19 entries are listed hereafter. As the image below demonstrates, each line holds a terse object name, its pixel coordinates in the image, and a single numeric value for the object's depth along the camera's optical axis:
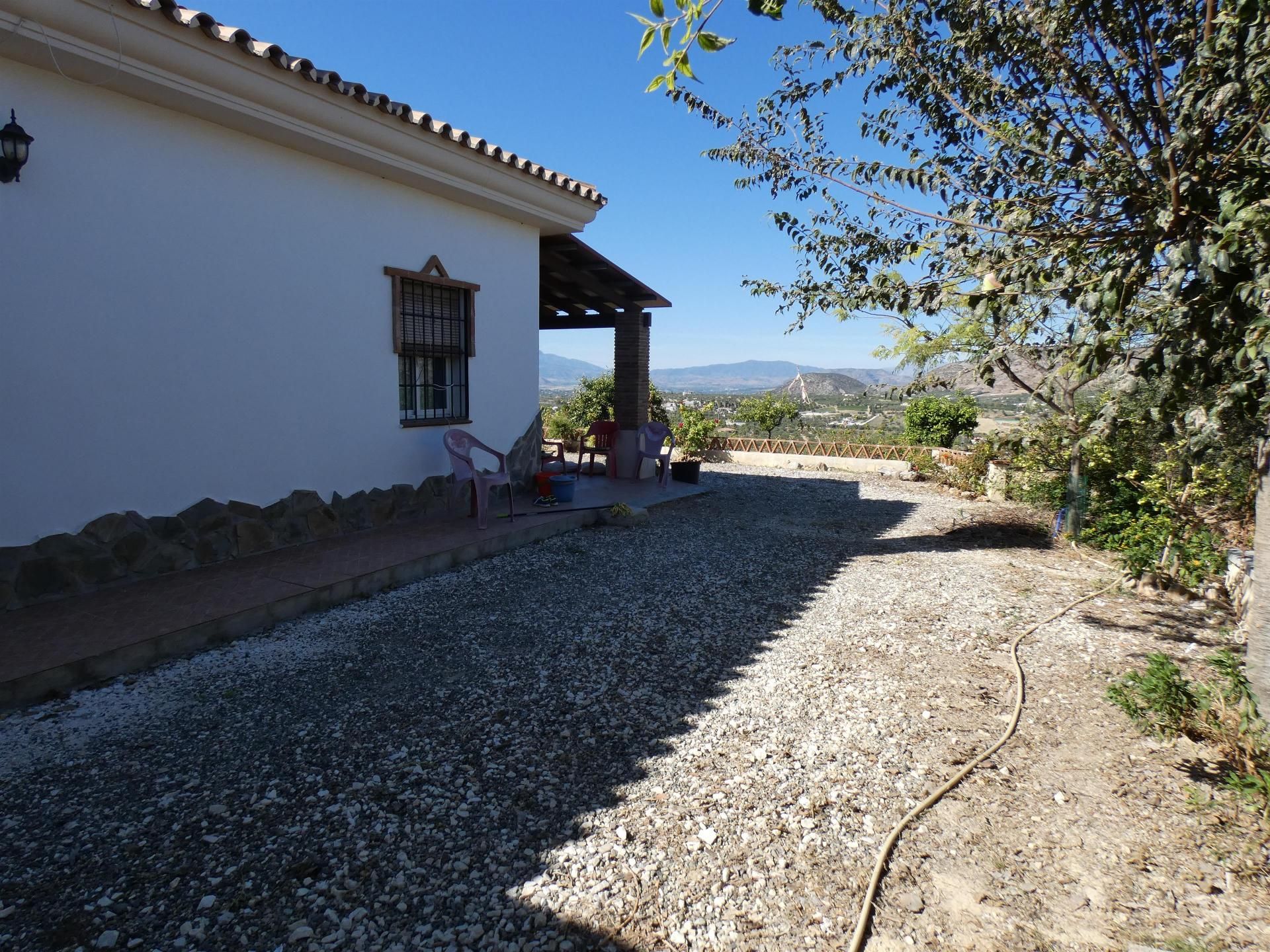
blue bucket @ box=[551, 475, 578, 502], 8.27
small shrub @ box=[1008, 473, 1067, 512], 8.09
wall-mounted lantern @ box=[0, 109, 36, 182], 4.14
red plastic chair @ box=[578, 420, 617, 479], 10.84
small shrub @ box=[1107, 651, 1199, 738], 3.23
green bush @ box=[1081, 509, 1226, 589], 5.58
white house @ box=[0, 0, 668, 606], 4.38
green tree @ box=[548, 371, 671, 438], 15.80
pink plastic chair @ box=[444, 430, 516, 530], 7.04
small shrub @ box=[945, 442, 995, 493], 11.42
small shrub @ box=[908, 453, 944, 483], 12.80
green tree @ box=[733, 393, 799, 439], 17.02
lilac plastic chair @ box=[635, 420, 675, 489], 10.54
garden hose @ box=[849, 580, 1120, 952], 2.16
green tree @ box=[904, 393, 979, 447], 14.60
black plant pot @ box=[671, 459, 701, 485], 11.05
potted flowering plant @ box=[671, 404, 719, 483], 14.95
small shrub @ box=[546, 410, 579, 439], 15.70
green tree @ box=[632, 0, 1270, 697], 2.36
